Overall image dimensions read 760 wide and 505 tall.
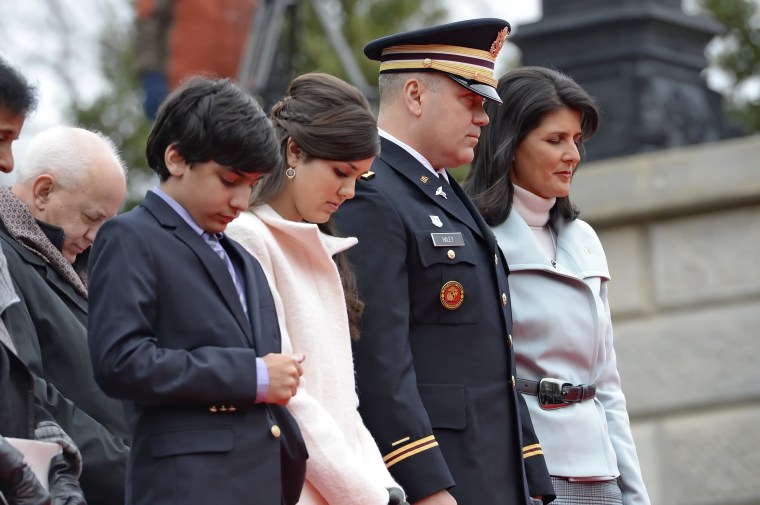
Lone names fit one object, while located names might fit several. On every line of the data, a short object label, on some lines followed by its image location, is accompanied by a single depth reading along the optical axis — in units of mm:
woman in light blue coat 9352
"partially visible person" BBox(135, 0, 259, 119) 20203
